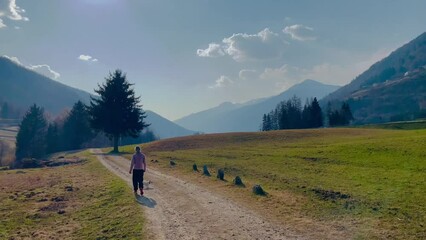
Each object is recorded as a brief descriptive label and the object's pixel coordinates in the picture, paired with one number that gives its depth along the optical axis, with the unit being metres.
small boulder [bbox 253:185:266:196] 19.85
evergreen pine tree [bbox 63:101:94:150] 95.31
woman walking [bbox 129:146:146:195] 21.47
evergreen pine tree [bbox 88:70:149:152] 62.06
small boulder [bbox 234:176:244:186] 22.97
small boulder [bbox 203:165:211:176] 28.57
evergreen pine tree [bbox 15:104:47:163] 89.06
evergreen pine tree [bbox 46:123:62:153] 96.69
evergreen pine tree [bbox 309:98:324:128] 113.14
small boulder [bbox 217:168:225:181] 25.84
